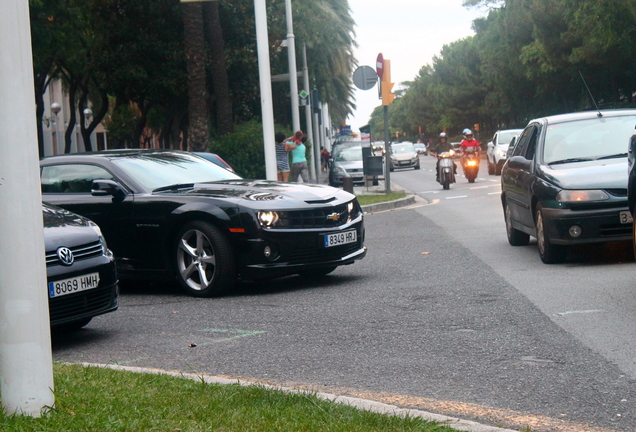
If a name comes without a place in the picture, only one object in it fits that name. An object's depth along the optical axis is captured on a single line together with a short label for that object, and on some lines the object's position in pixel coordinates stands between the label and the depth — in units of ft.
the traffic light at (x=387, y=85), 77.56
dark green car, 31.01
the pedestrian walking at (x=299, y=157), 80.00
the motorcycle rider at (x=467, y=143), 104.06
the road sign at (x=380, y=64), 79.57
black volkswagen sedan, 22.21
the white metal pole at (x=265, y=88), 58.80
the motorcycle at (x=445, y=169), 90.93
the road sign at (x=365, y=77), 80.94
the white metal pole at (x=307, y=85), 134.97
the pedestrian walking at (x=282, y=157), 79.05
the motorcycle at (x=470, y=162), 101.42
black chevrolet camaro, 29.12
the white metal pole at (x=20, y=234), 13.38
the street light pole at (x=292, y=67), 98.63
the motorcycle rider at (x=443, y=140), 94.30
